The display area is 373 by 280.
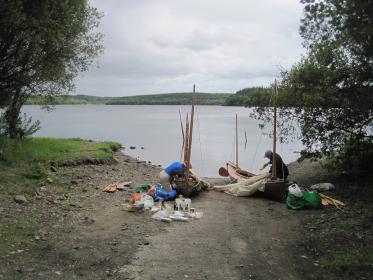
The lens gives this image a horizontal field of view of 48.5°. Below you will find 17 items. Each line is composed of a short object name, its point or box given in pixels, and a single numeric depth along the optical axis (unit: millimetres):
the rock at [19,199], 13336
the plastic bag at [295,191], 15406
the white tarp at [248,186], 18156
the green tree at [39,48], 16547
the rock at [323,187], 18062
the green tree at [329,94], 15164
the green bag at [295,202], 15320
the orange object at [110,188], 17459
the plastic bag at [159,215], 13289
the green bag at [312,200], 15203
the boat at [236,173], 21984
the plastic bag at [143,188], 17734
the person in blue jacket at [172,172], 18406
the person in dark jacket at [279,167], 19819
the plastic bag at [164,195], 16562
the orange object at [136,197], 15266
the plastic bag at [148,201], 14648
